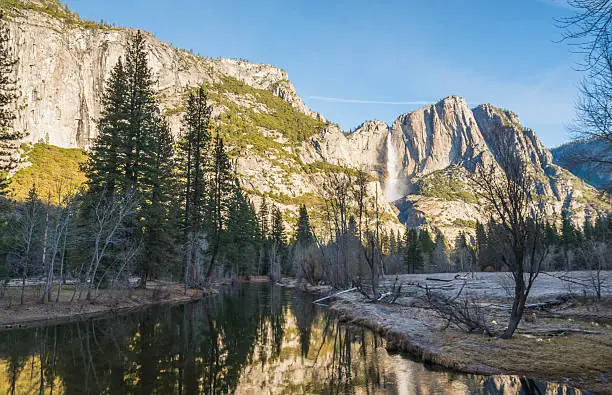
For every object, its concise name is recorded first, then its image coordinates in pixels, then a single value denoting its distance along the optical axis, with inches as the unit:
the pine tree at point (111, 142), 1106.1
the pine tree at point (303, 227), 3411.9
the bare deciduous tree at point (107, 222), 916.0
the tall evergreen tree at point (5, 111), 871.1
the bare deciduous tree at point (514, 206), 446.6
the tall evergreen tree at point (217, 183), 1575.9
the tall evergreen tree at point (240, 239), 2694.9
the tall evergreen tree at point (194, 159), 1412.4
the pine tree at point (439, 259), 4175.7
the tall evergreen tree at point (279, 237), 3546.8
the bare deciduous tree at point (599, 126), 343.6
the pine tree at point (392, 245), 4451.3
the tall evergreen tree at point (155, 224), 1171.0
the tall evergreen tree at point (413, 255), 3757.4
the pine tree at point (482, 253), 3186.5
